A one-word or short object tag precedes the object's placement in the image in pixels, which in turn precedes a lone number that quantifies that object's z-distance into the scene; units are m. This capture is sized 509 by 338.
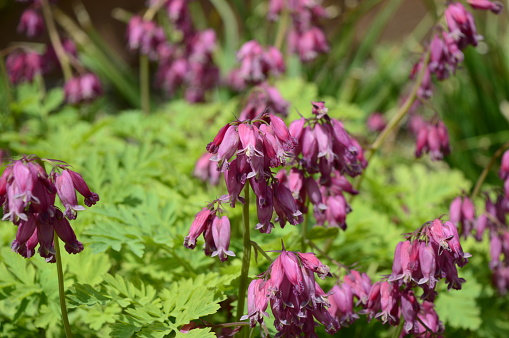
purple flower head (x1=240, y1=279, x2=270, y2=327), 1.72
